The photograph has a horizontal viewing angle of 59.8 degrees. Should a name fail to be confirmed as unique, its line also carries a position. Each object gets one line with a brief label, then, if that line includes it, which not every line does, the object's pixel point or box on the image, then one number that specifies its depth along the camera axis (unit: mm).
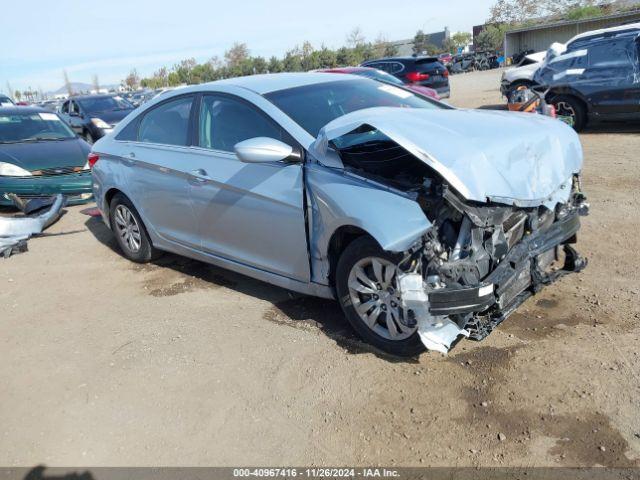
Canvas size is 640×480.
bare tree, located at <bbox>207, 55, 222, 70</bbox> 69938
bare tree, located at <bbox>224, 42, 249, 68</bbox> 68000
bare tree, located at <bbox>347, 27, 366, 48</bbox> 67081
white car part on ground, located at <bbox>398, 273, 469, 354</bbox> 3182
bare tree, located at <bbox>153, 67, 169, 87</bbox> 72600
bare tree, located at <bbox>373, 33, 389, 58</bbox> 63594
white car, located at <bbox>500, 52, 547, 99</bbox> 13547
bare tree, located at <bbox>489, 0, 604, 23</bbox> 50938
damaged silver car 3223
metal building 33875
